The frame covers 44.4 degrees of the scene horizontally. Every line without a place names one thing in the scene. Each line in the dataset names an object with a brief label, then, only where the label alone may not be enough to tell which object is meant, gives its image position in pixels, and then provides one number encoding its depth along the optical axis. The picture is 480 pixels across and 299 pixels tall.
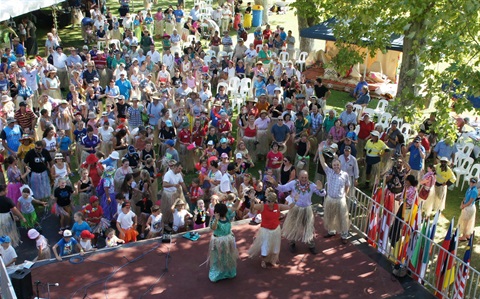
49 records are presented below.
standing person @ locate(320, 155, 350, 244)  9.92
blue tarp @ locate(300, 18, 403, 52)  17.87
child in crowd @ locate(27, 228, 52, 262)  9.68
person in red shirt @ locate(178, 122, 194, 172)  13.41
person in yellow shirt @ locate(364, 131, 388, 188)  12.82
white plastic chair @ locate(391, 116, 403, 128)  15.36
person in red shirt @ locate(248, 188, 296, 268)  9.17
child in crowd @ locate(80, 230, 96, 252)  9.88
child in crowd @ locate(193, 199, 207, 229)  10.69
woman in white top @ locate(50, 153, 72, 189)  11.60
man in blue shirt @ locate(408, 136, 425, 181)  12.37
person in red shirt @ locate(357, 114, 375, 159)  13.82
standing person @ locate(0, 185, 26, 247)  10.41
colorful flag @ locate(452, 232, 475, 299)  8.62
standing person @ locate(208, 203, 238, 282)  8.83
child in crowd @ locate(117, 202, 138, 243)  10.30
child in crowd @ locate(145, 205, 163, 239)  10.47
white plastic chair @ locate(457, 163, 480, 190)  13.00
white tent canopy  18.28
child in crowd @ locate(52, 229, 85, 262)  9.64
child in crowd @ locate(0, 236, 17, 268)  9.23
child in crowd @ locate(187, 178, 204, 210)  11.59
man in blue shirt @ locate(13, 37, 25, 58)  19.38
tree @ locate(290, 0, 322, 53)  17.78
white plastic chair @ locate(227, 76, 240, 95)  17.33
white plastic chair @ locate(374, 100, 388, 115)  16.39
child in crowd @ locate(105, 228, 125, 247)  10.04
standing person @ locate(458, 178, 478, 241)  10.97
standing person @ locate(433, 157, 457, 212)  11.88
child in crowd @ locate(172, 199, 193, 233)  10.74
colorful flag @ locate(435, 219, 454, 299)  8.98
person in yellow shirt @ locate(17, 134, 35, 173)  12.30
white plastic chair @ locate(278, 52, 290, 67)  21.16
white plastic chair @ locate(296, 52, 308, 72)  21.38
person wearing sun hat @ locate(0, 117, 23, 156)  12.48
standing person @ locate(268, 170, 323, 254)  9.65
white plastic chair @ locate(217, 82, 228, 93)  16.81
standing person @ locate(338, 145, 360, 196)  11.58
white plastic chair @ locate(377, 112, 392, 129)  15.81
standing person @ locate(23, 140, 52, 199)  11.80
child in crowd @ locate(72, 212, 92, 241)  10.09
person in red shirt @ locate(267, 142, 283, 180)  12.46
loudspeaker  8.18
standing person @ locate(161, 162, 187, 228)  11.20
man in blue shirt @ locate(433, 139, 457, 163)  13.18
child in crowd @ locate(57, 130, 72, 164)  12.69
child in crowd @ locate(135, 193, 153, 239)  10.93
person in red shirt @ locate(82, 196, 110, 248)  10.62
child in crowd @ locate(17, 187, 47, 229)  11.01
